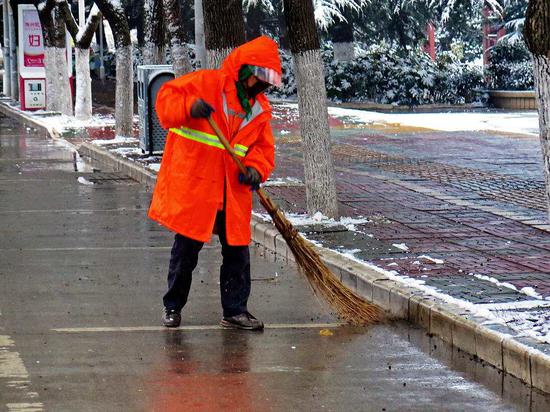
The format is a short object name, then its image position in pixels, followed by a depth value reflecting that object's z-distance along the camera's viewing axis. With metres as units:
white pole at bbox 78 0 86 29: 37.19
